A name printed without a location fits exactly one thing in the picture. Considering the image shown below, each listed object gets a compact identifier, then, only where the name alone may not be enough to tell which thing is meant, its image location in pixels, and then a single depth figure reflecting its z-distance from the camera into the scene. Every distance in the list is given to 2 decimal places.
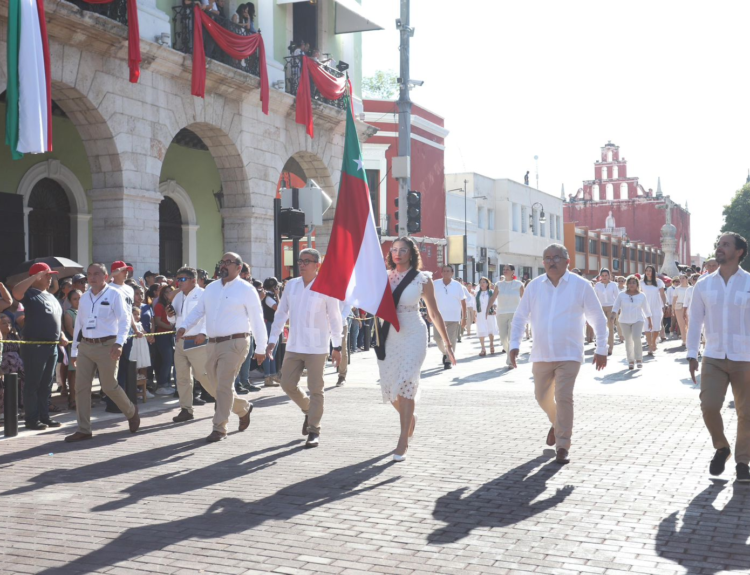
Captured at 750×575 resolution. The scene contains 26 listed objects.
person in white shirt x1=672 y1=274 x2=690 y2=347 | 20.42
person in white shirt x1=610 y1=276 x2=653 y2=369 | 16.03
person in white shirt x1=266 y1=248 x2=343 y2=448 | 8.44
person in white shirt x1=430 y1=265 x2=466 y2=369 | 17.42
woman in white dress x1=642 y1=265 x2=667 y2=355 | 18.88
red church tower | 96.00
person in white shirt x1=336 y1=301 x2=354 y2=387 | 13.68
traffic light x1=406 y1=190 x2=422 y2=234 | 19.23
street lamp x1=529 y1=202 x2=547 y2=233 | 59.61
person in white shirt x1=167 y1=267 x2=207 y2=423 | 10.28
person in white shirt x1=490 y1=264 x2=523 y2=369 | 17.44
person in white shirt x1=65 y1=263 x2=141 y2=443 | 8.85
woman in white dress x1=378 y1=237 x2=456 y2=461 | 7.71
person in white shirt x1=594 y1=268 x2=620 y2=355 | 21.27
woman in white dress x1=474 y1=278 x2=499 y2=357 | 19.84
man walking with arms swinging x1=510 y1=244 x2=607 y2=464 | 7.48
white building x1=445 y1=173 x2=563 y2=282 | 50.97
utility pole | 19.41
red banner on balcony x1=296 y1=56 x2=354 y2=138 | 20.28
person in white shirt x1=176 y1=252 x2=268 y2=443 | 8.74
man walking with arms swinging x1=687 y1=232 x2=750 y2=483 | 6.71
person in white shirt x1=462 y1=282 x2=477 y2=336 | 27.87
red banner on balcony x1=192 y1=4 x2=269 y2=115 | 16.69
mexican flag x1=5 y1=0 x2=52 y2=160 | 12.58
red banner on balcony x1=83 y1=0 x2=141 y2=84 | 14.78
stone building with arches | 14.84
